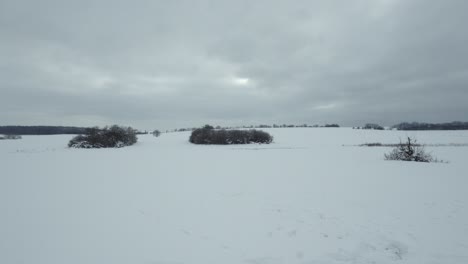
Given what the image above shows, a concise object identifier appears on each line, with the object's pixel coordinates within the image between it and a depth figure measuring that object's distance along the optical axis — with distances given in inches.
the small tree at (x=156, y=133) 1802.4
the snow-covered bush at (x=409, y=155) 521.7
